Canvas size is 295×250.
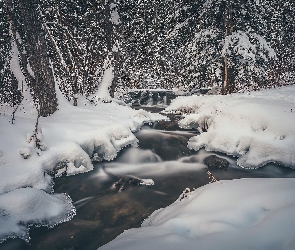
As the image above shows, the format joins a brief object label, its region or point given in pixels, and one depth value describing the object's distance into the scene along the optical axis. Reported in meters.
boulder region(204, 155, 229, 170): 6.93
